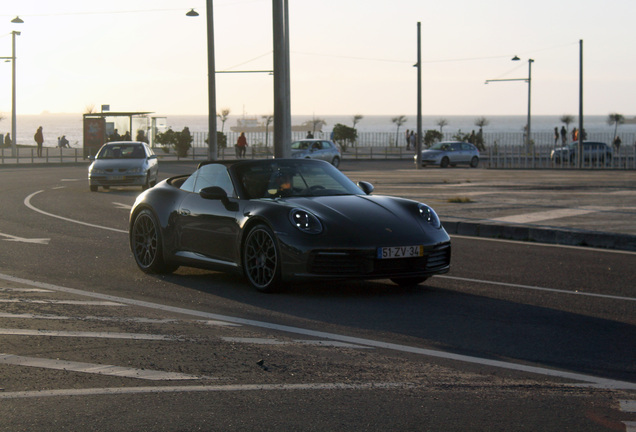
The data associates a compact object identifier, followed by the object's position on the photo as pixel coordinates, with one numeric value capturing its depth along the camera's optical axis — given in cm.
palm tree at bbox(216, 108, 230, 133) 10946
